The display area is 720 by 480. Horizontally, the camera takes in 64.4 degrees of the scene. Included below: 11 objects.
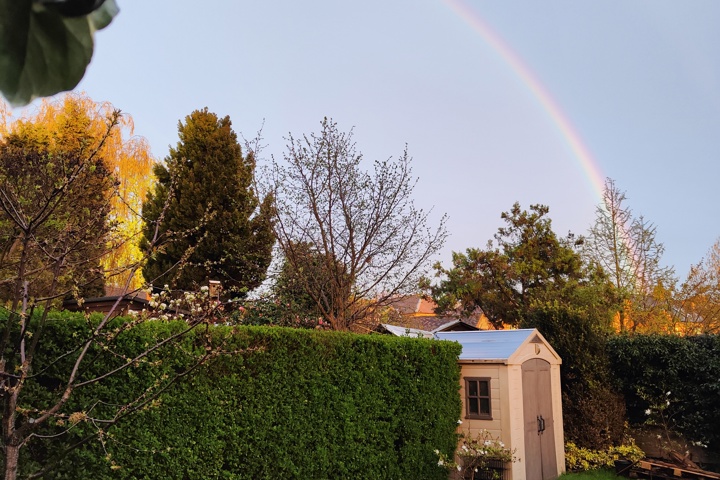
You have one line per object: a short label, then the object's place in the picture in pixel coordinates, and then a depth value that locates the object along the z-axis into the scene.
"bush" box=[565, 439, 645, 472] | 10.85
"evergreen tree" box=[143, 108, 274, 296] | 14.47
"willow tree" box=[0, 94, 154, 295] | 14.23
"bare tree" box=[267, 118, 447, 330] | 10.78
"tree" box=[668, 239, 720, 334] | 17.84
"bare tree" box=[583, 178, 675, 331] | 18.31
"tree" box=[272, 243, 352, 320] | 10.60
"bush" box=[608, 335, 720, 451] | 11.08
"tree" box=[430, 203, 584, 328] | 22.53
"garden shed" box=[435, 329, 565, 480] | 9.13
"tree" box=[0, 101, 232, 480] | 3.17
